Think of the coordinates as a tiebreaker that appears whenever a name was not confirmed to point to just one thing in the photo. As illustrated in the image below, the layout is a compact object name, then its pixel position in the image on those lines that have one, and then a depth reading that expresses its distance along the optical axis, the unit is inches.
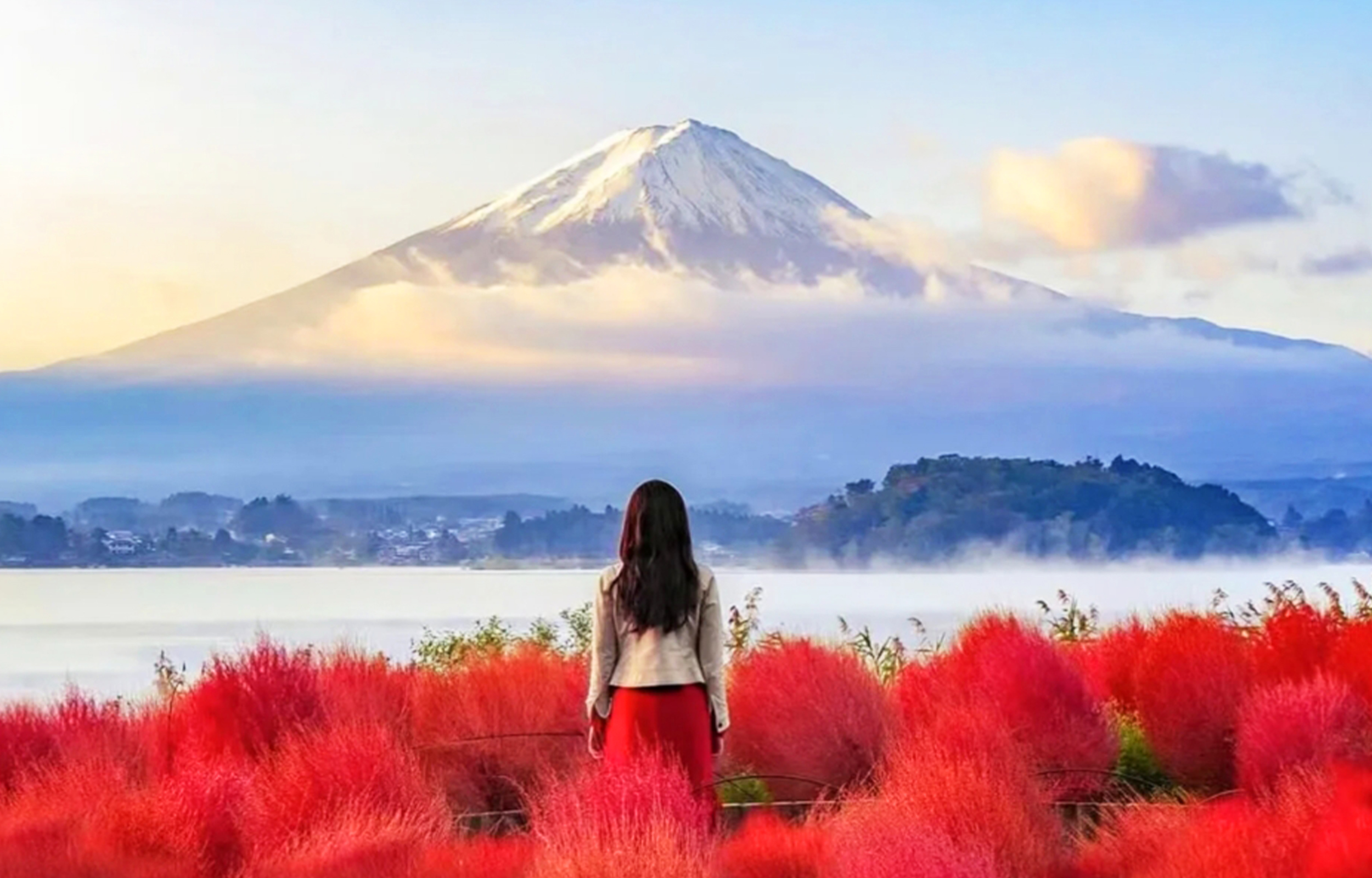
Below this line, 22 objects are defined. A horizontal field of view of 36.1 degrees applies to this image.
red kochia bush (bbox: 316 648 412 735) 489.7
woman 377.4
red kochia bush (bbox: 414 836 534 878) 360.2
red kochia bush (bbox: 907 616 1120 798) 482.3
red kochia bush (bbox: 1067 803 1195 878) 371.2
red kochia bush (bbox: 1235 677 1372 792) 449.1
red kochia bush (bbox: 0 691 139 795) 480.7
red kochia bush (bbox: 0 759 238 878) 360.8
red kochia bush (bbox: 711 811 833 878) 385.1
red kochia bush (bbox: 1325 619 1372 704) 503.2
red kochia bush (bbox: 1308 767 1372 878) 327.6
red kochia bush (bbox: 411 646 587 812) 490.3
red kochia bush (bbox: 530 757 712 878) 320.2
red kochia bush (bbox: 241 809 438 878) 342.6
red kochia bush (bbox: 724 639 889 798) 497.4
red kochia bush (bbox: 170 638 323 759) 484.1
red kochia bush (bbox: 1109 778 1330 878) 335.9
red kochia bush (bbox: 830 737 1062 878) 322.0
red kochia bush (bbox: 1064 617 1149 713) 565.3
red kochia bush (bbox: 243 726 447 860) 383.9
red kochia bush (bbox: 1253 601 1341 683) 533.0
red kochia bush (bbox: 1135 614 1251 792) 509.0
